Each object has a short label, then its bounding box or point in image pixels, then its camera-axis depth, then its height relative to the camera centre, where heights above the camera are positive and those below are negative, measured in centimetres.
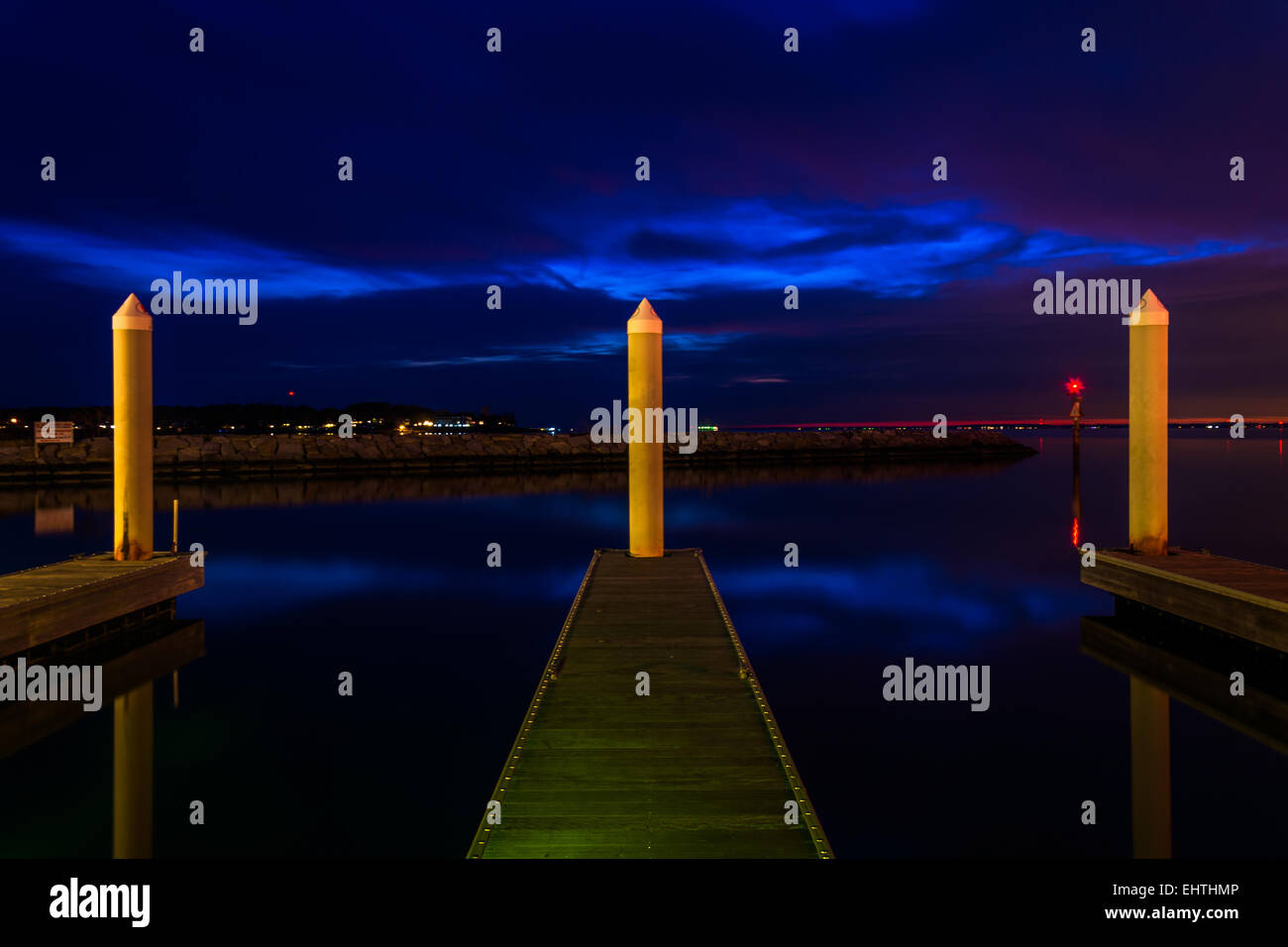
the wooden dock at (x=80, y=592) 888 -155
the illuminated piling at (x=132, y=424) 1177 +62
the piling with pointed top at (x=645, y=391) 1208 +107
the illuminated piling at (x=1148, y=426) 1182 +53
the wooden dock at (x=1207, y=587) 896 -155
